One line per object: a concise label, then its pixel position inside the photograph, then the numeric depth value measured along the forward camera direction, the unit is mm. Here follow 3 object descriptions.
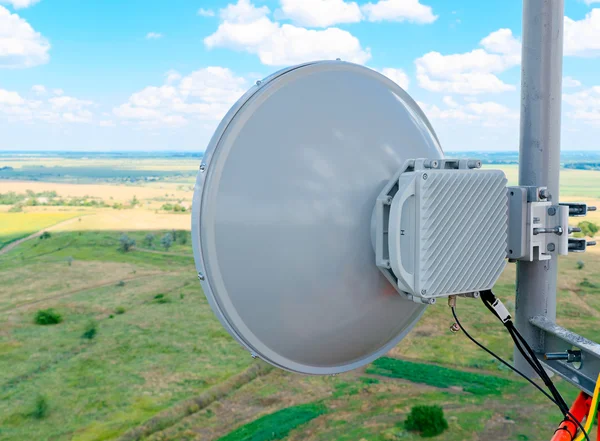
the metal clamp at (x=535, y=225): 1555
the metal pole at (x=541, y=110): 1756
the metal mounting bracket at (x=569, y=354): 1544
